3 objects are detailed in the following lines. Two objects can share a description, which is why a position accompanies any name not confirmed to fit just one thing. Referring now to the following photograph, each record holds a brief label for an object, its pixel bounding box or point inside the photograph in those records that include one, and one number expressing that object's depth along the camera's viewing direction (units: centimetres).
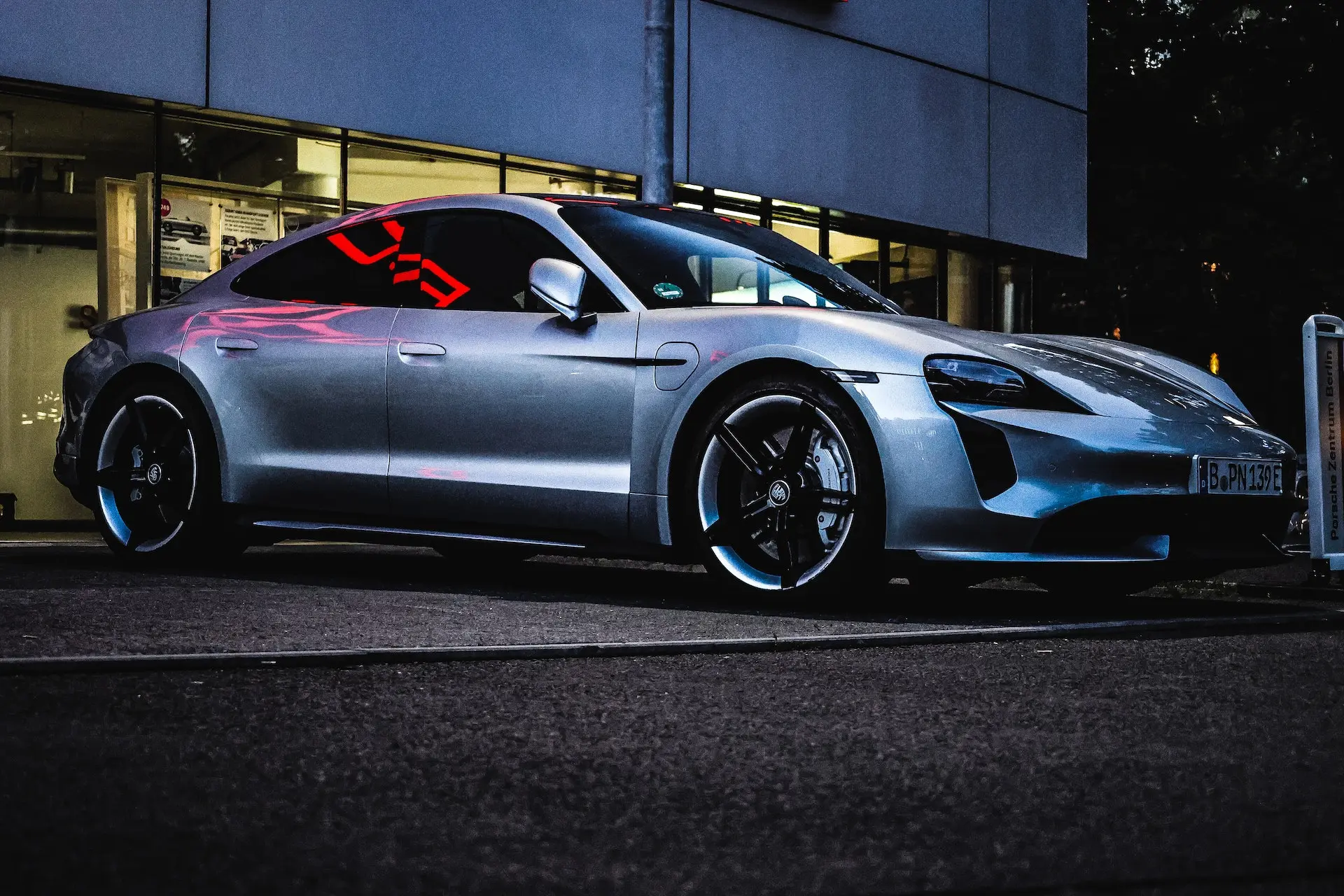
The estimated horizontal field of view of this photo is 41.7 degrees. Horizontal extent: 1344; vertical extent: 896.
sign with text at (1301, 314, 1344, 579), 683
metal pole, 1034
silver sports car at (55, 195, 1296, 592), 533
